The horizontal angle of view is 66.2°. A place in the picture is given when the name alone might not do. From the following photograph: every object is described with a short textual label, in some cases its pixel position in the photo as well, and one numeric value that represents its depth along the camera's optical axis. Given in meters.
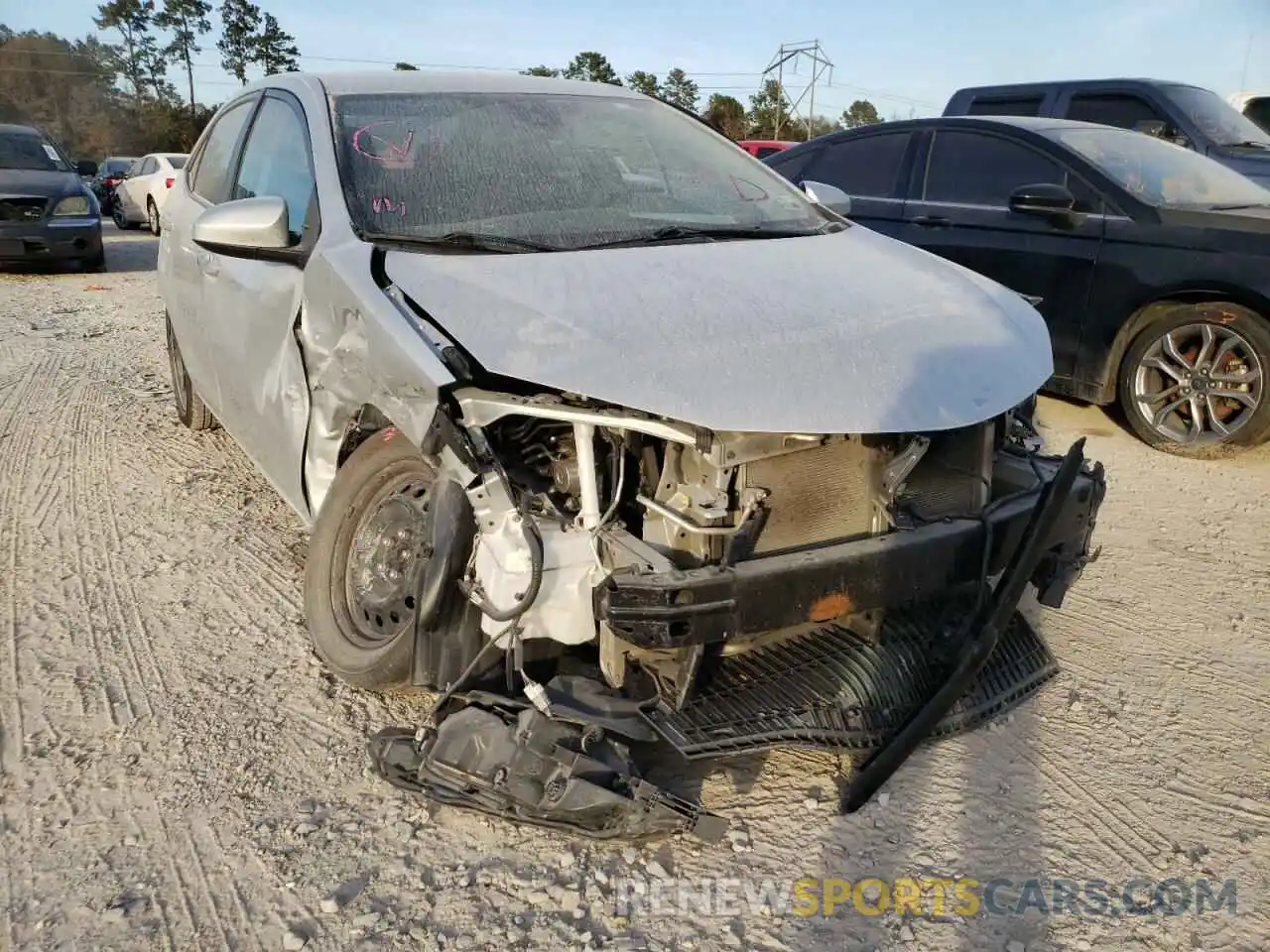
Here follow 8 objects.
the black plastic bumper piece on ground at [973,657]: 2.52
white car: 16.95
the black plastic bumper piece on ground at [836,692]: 2.38
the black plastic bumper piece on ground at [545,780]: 2.25
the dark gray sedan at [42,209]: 11.14
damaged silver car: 2.28
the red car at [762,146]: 13.76
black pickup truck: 7.36
